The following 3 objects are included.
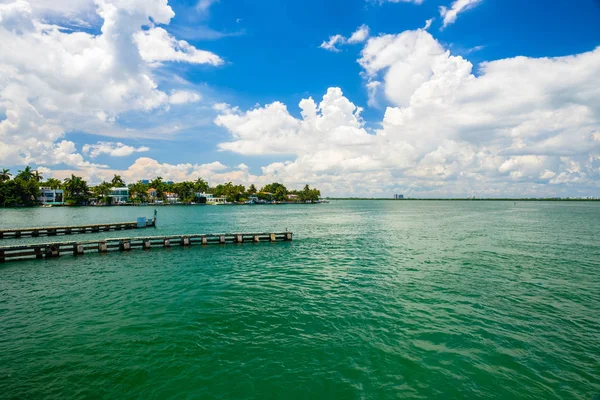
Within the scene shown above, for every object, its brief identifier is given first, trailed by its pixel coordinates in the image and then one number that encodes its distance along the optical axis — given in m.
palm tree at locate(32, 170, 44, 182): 152.32
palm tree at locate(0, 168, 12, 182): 134.19
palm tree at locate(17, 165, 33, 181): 147.25
